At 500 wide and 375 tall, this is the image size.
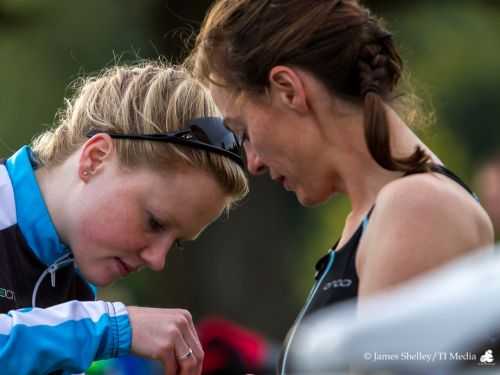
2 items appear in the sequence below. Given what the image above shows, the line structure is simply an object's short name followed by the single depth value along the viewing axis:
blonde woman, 5.68
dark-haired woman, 4.32
